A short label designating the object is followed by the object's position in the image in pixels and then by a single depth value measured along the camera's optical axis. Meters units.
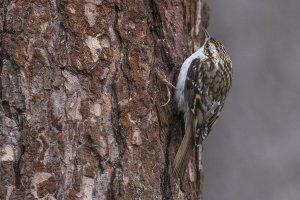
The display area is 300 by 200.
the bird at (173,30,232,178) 6.86
